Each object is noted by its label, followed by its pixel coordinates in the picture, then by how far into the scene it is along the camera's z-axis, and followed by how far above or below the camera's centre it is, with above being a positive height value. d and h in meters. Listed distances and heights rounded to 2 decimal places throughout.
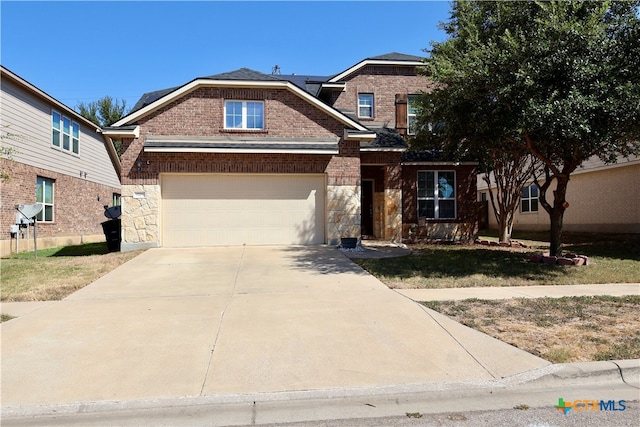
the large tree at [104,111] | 36.66 +8.61
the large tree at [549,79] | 8.20 +2.69
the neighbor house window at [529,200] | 24.08 +0.64
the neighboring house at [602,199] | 17.61 +0.54
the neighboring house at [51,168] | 14.82 +1.77
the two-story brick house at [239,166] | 13.63 +1.47
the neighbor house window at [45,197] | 16.70 +0.53
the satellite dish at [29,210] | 14.34 +0.01
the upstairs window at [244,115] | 14.36 +3.24
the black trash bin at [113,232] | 13.79 -0.70
